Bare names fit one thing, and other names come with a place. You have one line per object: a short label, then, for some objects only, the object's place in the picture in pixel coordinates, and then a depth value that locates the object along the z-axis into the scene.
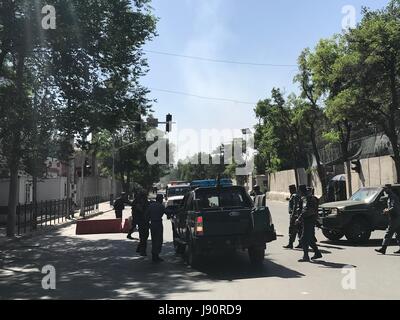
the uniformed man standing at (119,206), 25.67
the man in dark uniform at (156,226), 13.48
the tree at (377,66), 23.59
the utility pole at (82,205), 35.94
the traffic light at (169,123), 33.66
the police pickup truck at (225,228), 11.54
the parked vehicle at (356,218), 16.48
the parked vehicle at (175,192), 28.92
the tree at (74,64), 16.34
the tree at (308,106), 39.53
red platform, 23.12
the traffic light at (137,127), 33.01
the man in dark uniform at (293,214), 14.98
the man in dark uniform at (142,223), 14.49
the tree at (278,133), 48.22
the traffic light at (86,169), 39.56
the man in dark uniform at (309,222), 12.63
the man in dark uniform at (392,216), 13.63
